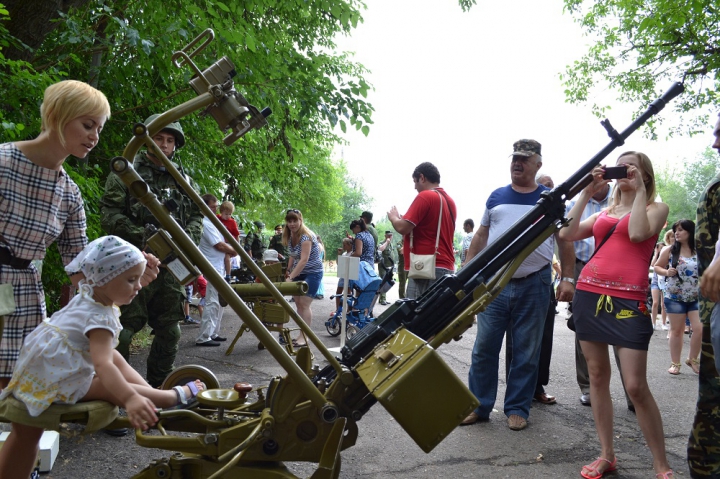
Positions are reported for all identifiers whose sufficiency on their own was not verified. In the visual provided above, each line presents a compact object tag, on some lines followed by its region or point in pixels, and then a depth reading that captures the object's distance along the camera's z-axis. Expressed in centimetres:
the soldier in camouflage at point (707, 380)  264
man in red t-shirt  558
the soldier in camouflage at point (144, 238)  434
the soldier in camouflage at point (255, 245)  1303
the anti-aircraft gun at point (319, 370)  235
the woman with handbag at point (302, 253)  841
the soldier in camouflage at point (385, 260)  1558
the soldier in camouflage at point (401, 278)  1442
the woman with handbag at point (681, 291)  745
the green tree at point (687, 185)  5919
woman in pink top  347
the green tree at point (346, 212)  6114
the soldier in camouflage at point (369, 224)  1322
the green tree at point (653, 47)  1259
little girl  229
